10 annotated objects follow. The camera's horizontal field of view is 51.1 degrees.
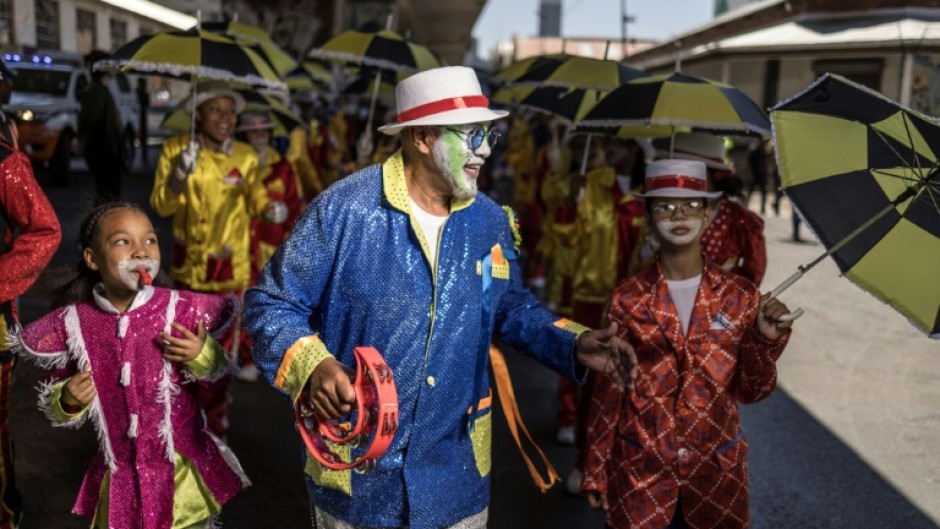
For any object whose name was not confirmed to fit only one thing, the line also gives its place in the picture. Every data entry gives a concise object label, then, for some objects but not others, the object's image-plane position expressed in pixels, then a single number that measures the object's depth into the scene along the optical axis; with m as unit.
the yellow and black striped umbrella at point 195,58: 6.06
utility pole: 39.44
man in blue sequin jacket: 2.84
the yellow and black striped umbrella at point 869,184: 2.87
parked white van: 16.84
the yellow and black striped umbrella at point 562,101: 7.07
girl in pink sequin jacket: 3.52
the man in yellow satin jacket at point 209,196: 6.17
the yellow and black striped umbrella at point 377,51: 8.61
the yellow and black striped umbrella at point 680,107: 5.05
